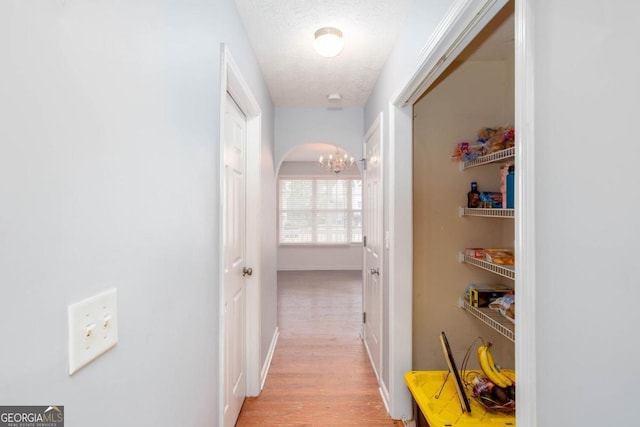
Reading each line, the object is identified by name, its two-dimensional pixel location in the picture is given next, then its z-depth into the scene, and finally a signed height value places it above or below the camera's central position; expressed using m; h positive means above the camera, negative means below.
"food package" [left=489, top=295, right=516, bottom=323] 1.81 -0.57
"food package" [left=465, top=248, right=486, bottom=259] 2.11 -0.27
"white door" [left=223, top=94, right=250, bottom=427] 1.80 -0.32
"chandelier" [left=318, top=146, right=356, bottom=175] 5.68 +0.98
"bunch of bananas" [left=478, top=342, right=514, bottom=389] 1.70 -0.88
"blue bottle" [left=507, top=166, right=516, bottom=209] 1.70 +0.15
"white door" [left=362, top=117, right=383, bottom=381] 2.48 -0.28
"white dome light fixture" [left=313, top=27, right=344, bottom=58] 1.90 +1.07
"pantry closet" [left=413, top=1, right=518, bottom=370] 2.30 +0.07
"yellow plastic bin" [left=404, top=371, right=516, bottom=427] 1.55 -1.04
